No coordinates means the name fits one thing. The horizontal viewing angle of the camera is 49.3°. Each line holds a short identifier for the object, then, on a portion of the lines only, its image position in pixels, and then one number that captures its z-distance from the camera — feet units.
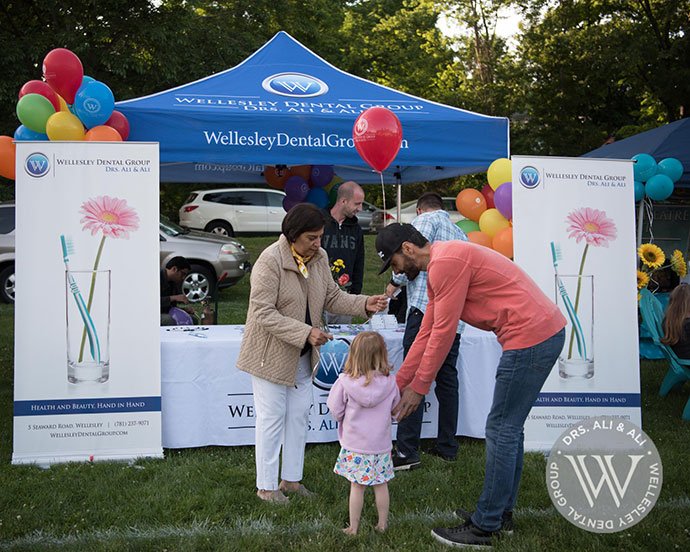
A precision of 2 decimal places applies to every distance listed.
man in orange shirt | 11.03
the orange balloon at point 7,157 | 18.62
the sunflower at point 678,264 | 25.38
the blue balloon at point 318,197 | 26.21
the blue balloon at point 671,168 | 26.99
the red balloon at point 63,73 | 17.92
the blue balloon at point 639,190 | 26.47
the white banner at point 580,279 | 16.69
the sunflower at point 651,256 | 24.94
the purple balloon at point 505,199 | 18.47
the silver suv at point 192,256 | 37.28
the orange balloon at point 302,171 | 26.16
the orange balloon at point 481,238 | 19.75
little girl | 11.66
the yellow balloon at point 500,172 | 18.97
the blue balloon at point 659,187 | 26.17
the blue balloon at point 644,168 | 26.45
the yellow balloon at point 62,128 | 17.71
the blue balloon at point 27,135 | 18.67
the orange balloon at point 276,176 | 26.32
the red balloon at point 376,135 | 18.03
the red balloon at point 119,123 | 18.13
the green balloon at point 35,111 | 17.98
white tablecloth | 16.40
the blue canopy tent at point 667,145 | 30.04
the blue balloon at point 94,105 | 17.85
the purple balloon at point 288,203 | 25.90
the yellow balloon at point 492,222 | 19.52
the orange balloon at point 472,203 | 21.44
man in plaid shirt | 15.72
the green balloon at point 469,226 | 22.25
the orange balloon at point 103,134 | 17.28
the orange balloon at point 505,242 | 18.56
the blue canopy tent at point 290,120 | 18.44
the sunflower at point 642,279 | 23.38
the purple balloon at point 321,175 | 25.95
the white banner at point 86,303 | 15.43
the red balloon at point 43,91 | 18.35
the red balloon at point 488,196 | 21.34
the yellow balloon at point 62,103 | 18.66
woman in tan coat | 12.82
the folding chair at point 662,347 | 20.20
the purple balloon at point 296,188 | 25.88
